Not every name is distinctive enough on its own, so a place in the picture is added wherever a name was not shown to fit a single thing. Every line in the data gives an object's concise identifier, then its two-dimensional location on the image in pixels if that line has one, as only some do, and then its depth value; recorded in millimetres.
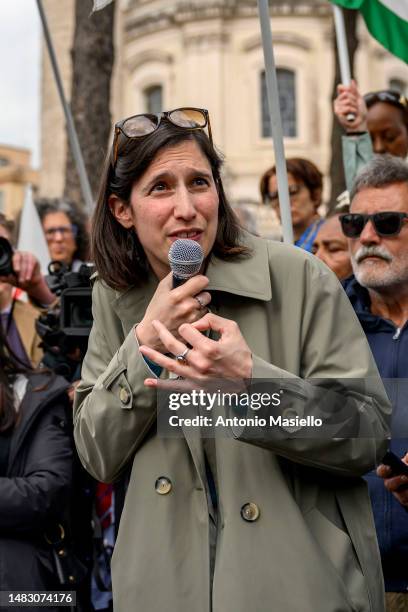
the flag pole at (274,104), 3523
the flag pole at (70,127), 4855
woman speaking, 2168
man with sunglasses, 3037
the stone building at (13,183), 33266
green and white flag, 4738
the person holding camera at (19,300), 3754
